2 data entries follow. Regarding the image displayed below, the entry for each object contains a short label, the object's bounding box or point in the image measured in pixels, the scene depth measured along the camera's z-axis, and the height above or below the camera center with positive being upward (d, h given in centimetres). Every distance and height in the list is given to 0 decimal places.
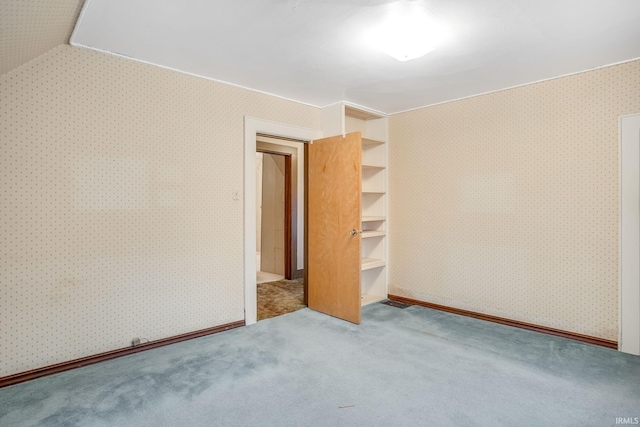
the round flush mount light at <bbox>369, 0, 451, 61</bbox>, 207 +117
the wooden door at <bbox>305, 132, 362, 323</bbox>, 359 -17
